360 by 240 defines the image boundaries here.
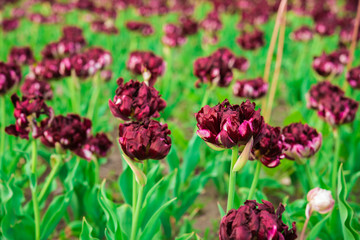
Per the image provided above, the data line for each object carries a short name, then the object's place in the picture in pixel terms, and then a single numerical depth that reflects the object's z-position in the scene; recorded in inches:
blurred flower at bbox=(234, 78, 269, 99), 67.7
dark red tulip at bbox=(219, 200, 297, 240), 39.9
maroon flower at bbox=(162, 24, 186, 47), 98.5
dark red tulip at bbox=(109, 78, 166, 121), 48.4
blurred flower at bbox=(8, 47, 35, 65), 85.1
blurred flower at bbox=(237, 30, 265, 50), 99.2
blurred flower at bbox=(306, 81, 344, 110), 61.4
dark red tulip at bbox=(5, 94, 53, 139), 51.9
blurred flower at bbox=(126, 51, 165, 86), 61.2
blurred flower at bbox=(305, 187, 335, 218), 45.8
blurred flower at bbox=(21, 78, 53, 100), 63.3
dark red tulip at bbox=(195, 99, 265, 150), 42.5
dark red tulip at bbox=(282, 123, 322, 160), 52.0
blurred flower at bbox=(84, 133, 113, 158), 56.3
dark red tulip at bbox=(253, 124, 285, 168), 47.0
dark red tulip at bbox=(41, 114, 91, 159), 52.1
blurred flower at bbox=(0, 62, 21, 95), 58.5
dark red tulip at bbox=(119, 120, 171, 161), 44.9
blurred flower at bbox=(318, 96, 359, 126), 56.8
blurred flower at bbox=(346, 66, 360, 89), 69.7
